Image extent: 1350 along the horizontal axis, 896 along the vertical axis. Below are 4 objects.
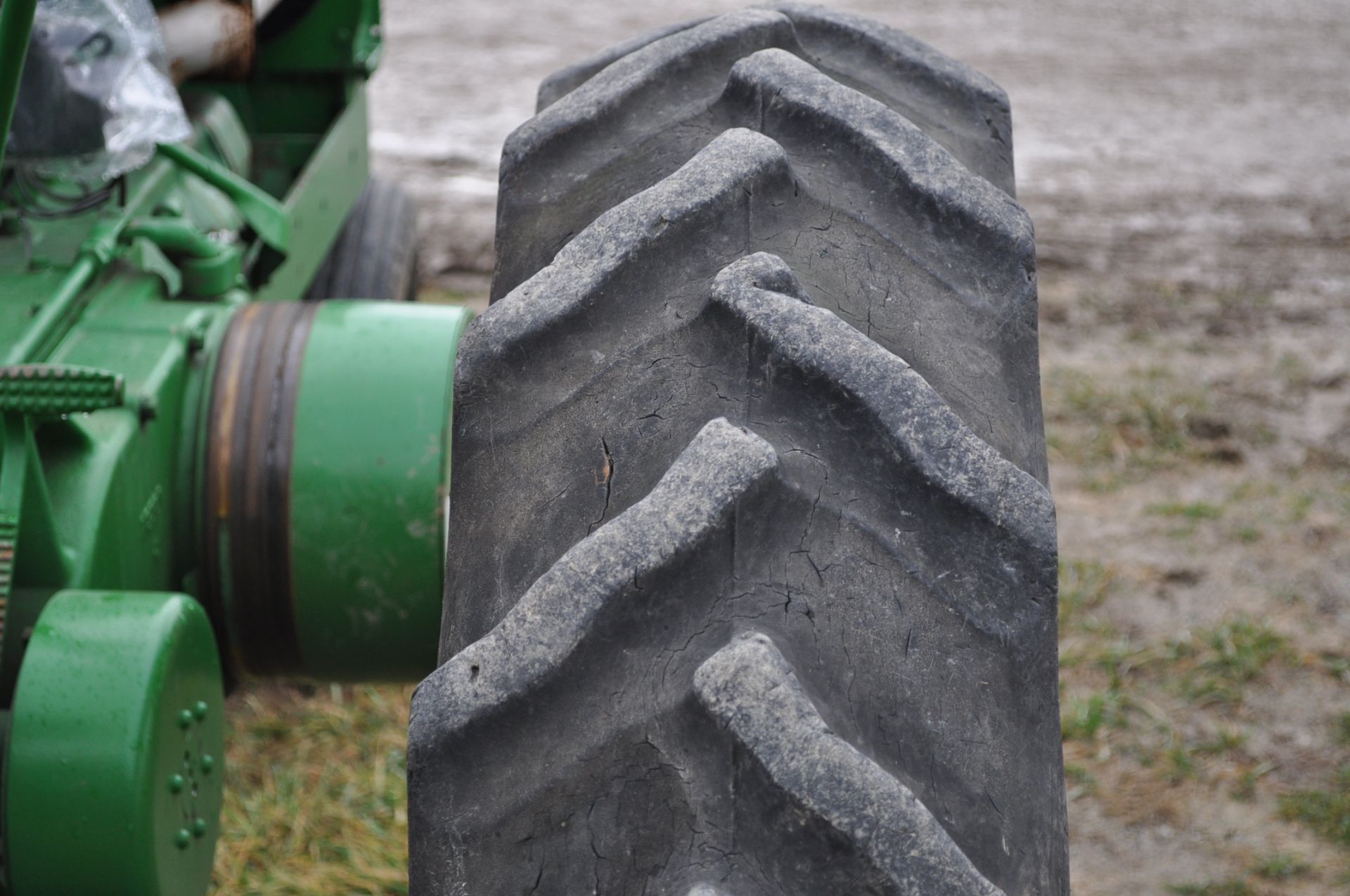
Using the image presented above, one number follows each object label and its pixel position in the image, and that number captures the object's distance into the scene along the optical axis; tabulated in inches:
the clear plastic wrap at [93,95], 80.4
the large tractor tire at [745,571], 60.4
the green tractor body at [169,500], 69.0
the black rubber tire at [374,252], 140.8
